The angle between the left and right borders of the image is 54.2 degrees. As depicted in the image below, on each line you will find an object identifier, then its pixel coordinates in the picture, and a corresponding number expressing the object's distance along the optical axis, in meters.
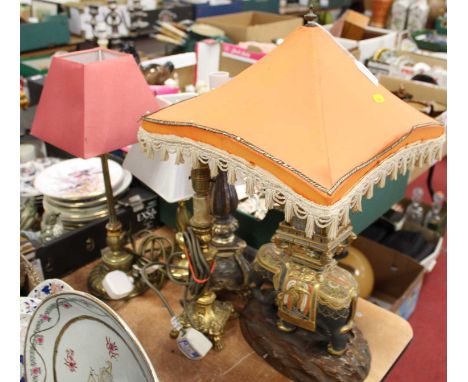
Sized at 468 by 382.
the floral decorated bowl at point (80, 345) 0.69
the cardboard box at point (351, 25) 2.61
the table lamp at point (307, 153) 0.68
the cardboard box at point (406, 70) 2.14
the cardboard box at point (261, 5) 3.82
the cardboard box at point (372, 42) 2.23
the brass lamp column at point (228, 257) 1.10
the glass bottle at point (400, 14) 3.60
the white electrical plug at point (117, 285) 1.10
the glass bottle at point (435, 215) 2.18
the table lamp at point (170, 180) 1.04
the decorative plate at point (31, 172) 1.46
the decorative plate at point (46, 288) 0.94
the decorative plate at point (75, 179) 1.29
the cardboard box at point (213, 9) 3.68
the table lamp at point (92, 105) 0.90
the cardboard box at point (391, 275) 1.86
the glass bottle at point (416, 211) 2.23
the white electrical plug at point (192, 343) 0.97
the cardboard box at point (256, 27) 2.42
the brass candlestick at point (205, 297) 0.95
